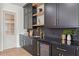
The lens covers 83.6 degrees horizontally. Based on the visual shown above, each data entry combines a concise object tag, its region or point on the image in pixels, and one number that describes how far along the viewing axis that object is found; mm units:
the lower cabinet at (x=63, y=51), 2195
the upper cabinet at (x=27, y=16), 2343
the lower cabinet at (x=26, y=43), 2386
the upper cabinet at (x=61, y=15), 2393
